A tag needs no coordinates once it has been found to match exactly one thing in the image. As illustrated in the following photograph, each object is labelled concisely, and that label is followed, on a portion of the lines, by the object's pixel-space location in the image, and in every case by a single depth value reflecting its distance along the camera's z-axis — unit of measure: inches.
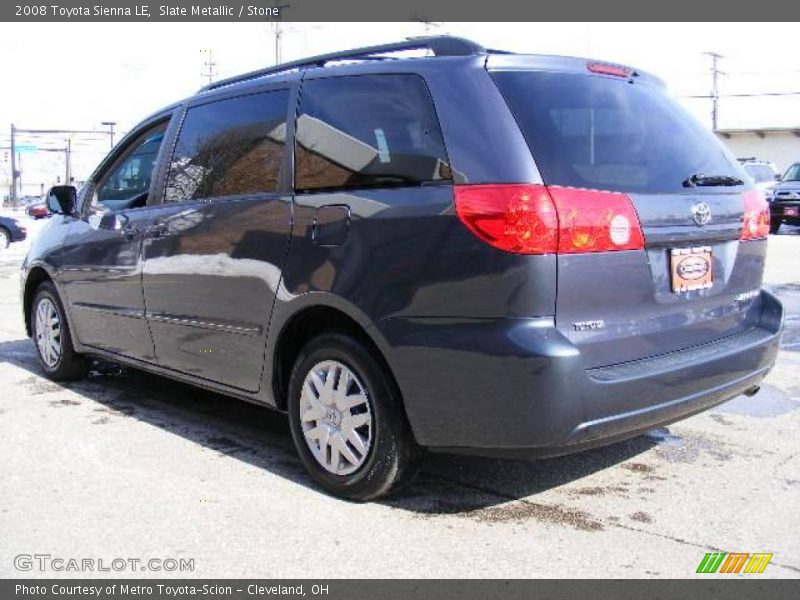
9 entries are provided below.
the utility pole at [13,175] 3044.8
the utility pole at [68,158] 3634.4
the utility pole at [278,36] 1616.1
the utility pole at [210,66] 2401.0
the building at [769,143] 2445.9
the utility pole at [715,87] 2613.2
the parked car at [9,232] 759.1
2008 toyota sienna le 116.9
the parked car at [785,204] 824.9
